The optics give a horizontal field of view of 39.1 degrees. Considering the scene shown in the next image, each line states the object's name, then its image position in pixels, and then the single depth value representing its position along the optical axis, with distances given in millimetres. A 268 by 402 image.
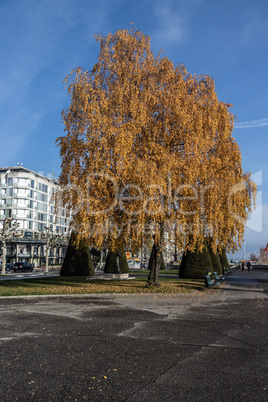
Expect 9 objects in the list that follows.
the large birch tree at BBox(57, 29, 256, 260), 18906
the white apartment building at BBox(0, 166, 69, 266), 89625
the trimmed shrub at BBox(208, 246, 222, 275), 39781
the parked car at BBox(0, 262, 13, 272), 67938
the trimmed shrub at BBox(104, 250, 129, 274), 39688
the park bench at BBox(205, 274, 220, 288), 23406
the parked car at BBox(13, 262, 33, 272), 59125
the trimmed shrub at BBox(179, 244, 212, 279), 31609
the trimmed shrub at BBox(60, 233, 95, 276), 34969
